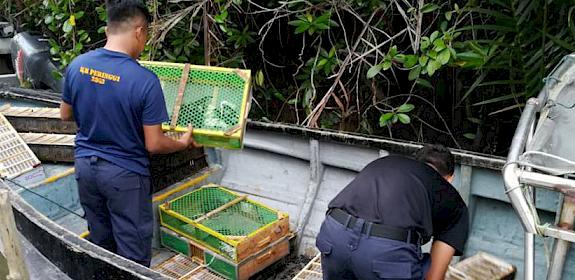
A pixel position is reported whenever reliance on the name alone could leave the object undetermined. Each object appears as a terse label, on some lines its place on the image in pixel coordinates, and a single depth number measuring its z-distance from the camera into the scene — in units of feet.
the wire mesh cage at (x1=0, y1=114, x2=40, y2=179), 10.91
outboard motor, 20.21
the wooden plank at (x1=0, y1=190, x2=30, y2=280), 7.38
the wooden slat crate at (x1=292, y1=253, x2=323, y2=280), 9.91
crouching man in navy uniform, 6.89
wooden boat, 8.38
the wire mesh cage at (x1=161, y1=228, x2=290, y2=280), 10.19
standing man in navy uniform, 8.08
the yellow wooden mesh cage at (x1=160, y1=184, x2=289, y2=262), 10.19
